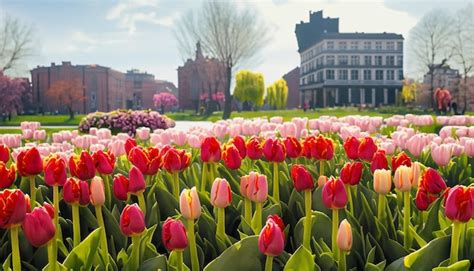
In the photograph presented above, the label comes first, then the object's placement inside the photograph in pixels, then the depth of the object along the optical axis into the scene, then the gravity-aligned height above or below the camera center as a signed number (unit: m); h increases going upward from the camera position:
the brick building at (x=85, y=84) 78.00 +5.18
